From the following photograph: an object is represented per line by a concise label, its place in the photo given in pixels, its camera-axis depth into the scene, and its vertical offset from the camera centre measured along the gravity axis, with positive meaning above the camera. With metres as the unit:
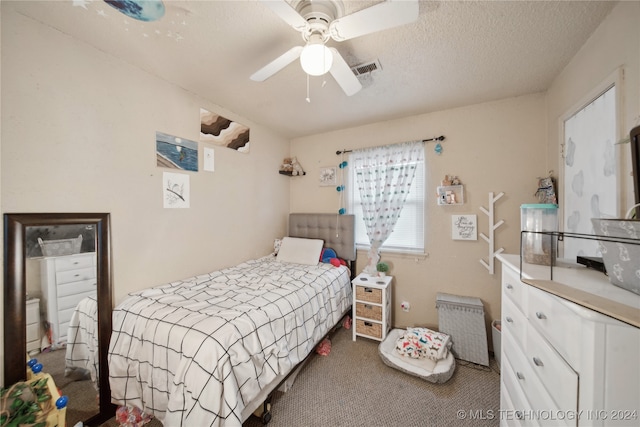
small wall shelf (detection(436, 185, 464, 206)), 2.40 +0.17
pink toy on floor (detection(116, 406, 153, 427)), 1.44 -1.35
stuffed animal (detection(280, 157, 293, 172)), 3.22 +0.67
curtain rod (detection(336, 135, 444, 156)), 2.48 +0.81
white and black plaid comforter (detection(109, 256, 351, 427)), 1.14 -0.81
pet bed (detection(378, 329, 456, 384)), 1.80 -1.35
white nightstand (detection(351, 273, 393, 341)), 2.33 -1.04
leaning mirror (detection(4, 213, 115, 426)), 1.23 -0.57
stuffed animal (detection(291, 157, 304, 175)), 3.29 +0.64
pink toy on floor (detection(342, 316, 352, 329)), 2.71 -1.37
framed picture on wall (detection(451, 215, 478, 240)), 2.36 -0.18
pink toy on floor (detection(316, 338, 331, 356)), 2.20 -1.38
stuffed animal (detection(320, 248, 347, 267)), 2.78 -0.59
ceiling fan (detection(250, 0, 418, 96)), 0.99 +0.92
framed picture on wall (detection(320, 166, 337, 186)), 3.11 +0.51
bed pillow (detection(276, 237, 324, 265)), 2.76 -0.51
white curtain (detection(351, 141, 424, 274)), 2.63 +0.34
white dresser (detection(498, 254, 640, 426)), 0.58 -0.45
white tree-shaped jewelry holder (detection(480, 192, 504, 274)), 2.26 -0.18
